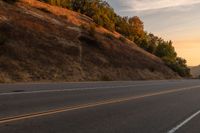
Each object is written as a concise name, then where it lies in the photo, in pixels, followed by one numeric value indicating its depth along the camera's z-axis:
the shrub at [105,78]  19.80
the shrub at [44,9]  26.27
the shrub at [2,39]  16.94
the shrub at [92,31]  25.45
